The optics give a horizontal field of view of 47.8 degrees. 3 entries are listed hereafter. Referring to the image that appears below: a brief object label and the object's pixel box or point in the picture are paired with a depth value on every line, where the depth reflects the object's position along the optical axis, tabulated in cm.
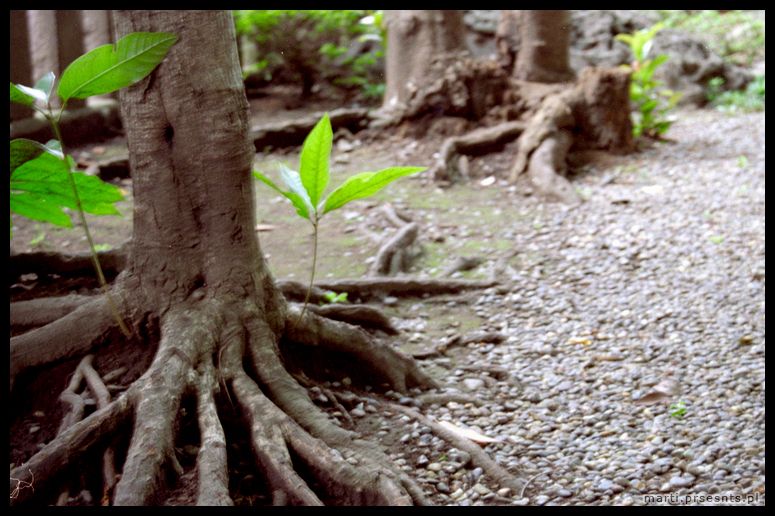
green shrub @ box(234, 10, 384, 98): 972
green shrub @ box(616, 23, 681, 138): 787
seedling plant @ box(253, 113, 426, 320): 295
